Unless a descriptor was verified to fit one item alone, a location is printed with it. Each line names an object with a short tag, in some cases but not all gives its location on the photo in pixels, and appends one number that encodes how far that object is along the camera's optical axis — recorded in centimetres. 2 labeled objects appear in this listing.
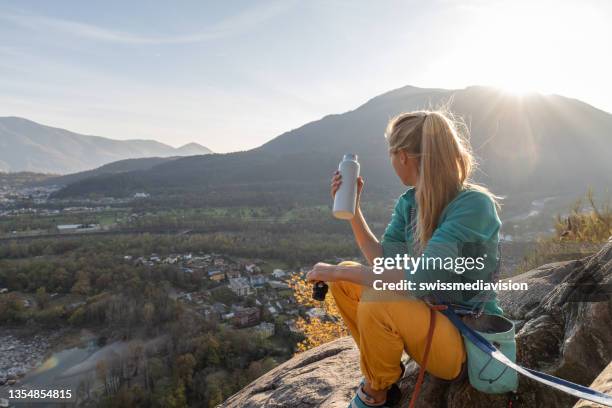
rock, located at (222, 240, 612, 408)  204
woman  173
